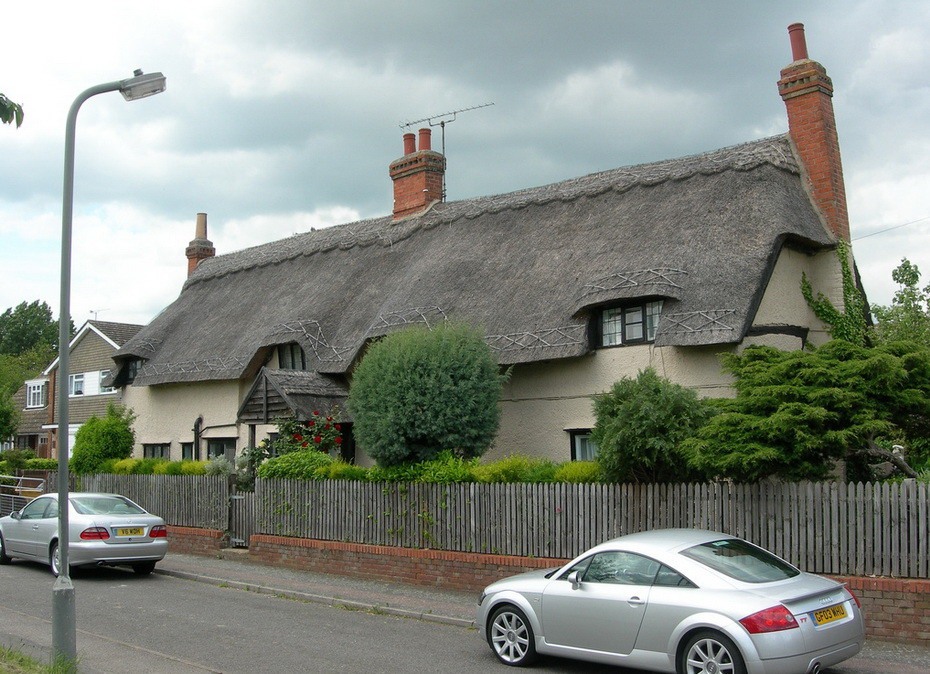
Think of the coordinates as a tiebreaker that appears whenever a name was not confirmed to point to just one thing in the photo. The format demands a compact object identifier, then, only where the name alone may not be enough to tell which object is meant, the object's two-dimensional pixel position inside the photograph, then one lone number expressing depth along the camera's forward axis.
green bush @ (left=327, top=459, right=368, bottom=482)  15.70
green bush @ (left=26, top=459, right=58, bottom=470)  29.86
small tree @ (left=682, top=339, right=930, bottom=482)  10.13
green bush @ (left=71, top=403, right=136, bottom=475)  23.98
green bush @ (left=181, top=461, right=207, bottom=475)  19.80
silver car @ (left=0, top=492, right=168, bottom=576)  14.96
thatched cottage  14.91
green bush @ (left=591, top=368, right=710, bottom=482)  11.33
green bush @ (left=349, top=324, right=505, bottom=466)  14.52
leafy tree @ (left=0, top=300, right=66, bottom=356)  90.19
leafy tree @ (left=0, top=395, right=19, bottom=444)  39.69
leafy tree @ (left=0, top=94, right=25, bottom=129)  5.76
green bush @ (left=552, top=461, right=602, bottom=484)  12.77
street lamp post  8.94
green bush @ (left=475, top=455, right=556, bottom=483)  13.45
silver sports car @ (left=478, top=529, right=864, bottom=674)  7.35
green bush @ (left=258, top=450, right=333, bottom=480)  16.52
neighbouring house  38.00
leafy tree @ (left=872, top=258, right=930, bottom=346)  27.31
